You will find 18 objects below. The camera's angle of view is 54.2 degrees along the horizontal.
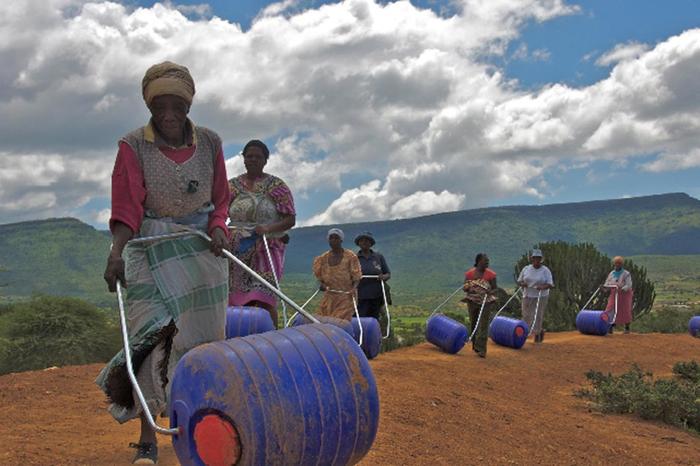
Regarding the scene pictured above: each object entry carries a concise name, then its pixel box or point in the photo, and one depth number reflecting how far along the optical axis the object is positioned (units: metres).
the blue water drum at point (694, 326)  17.34
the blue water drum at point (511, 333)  12.84
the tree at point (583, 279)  23.45
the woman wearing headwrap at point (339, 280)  8.58
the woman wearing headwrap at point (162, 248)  3.38
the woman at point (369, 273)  10.05
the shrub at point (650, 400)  7.52
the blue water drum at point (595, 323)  16.17
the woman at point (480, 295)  11.10
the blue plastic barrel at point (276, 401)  2.42
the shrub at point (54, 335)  13.02
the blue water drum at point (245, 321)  5.97
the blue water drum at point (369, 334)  9.17
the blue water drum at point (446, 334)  11.50
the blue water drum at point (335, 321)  7.37
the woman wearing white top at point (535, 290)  13.61
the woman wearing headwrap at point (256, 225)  5.60
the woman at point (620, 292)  16.66
